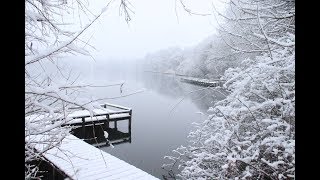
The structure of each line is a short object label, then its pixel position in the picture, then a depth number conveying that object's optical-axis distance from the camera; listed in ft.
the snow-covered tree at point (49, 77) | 5.51
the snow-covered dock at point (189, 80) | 121.90
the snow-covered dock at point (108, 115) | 45.95
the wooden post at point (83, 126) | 44.58
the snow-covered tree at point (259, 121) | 9.83
